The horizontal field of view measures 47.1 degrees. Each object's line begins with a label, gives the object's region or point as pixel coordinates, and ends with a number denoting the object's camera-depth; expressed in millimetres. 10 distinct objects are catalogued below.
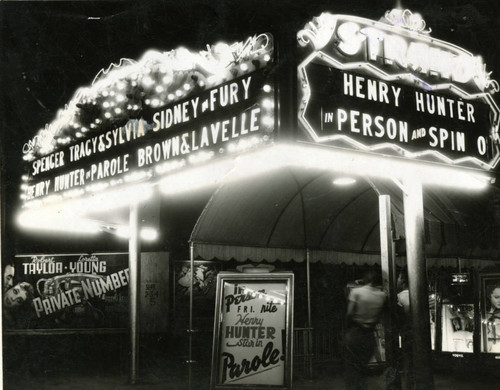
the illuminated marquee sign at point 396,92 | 6738
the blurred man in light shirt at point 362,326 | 8156
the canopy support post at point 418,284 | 8133
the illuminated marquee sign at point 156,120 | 6863
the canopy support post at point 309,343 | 11305
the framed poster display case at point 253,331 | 7805
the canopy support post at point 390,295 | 8055
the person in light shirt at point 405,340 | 8625
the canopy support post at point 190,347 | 9883
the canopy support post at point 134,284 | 10875
